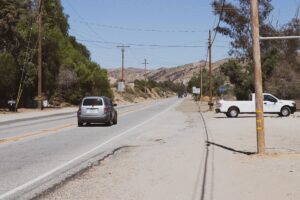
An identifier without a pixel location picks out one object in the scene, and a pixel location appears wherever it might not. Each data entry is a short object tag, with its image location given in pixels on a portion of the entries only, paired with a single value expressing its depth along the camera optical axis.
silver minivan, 30.89
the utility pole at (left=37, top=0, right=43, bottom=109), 55.48
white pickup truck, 41.25
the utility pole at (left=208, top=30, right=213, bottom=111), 57.22
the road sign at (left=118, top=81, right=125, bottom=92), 126.38
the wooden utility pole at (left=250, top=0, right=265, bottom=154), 15.41
